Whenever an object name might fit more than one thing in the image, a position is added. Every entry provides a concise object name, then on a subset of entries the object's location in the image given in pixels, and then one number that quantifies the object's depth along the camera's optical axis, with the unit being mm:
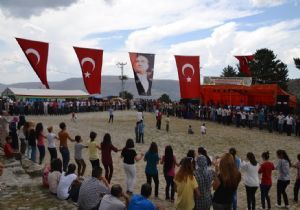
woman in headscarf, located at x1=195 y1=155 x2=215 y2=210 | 7816
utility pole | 85288
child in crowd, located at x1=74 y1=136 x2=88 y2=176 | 12544
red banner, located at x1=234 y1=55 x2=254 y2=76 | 38919
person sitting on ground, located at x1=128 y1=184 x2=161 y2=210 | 6663
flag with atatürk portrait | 22234
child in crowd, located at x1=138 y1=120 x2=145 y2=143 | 21328
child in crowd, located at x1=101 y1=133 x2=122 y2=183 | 12023
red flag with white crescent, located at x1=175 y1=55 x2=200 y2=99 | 23859
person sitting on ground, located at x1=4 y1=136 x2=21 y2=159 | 14086
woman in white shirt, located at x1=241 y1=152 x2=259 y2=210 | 10039
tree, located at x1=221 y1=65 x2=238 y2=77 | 72688
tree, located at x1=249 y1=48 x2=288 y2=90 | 62094
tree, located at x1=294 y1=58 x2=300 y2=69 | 49062
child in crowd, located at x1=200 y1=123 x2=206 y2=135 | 25844
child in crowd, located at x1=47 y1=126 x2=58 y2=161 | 13585
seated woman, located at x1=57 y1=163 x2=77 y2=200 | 9406
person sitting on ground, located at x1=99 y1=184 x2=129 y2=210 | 7000
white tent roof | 54100
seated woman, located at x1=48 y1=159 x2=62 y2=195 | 9758
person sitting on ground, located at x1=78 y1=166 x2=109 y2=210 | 7736
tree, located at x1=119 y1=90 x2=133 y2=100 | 78750
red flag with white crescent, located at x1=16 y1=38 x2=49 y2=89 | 17264
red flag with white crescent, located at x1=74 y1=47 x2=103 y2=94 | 19891
